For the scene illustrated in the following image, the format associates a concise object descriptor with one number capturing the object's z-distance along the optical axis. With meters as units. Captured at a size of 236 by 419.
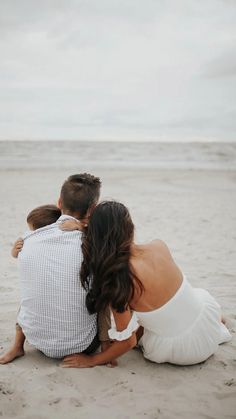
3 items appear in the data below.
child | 2.71
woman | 2.33
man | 2.45
